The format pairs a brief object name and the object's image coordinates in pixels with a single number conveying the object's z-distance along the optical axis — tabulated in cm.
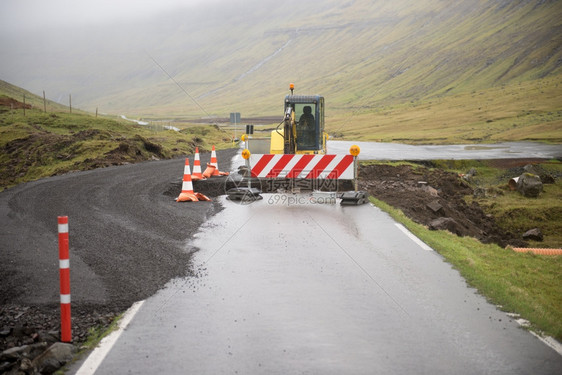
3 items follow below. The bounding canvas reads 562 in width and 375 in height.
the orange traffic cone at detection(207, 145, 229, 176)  1945
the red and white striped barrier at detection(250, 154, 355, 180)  1542
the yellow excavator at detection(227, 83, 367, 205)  1530
